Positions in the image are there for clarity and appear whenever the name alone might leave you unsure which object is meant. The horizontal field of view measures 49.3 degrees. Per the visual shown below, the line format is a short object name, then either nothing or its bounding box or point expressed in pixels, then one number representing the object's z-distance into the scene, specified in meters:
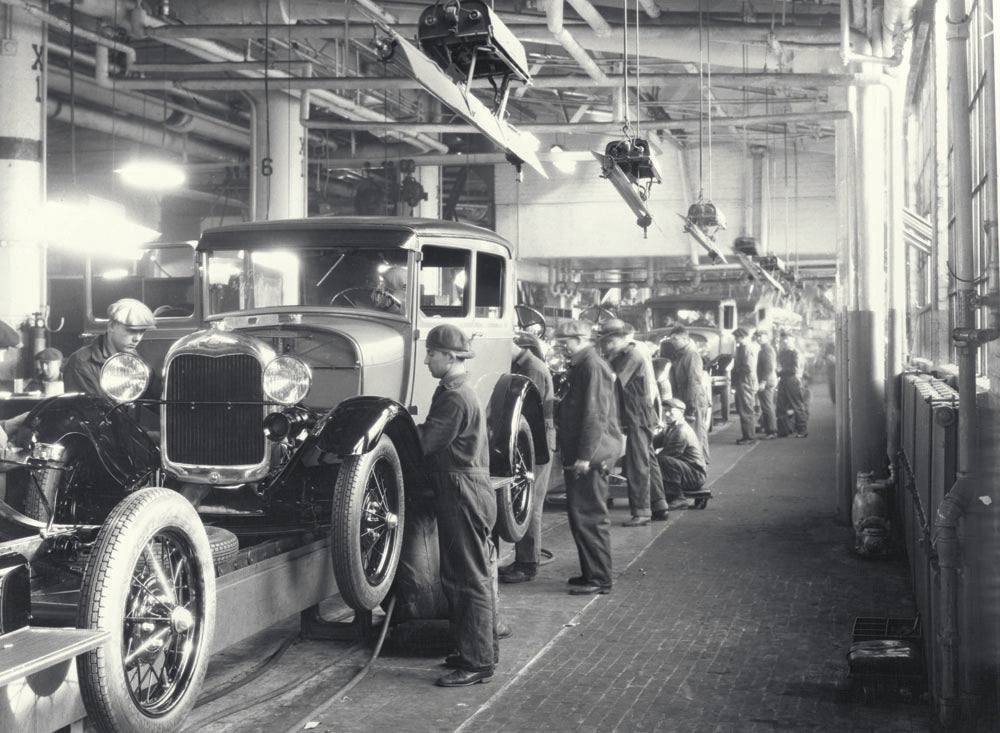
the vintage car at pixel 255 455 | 3.93
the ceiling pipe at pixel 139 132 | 15.62
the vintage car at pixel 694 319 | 23.84
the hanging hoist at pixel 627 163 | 8.66
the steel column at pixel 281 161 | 15.69
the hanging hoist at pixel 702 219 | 13.23
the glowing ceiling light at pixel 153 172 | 13.88
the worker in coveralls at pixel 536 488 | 7.64
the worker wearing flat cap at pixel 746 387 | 17.58
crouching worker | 11.05
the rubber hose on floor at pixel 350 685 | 4.82
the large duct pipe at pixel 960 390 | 4.34
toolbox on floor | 5.09
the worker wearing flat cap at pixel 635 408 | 9.50
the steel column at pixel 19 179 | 11.93
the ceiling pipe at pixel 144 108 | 15.03
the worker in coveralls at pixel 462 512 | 5.28
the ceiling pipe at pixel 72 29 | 11.27
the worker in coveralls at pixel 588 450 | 7.10
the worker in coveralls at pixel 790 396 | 18.55
